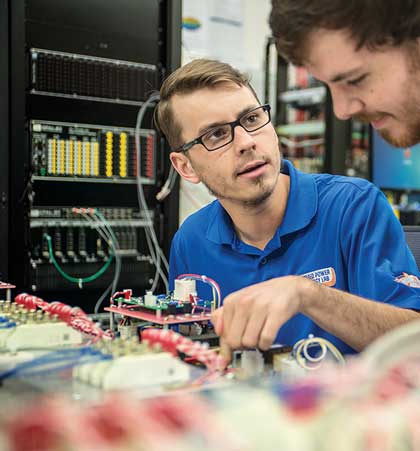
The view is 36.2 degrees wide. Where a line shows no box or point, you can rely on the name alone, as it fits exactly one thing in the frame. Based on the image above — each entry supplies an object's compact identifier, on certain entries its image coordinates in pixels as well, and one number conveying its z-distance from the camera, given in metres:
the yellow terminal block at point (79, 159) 2.85
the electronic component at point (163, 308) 1.28
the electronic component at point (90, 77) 2.73
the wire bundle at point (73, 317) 1.09
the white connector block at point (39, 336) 0.98
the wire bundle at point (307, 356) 1.00
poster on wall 4.45
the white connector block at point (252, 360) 1.04
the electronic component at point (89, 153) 2.75
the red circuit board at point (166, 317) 1.26
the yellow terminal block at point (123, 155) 2.97
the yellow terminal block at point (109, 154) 2.93
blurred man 0.97
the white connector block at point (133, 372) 0.75
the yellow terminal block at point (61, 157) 2.80
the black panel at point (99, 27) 2.71
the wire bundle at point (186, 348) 0.88
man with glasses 1.55
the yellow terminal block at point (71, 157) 2.83
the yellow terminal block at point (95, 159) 2.90
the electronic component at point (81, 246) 2.73
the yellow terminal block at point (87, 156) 2.88
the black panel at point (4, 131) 2.54
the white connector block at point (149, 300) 1.38
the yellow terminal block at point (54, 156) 2.78
